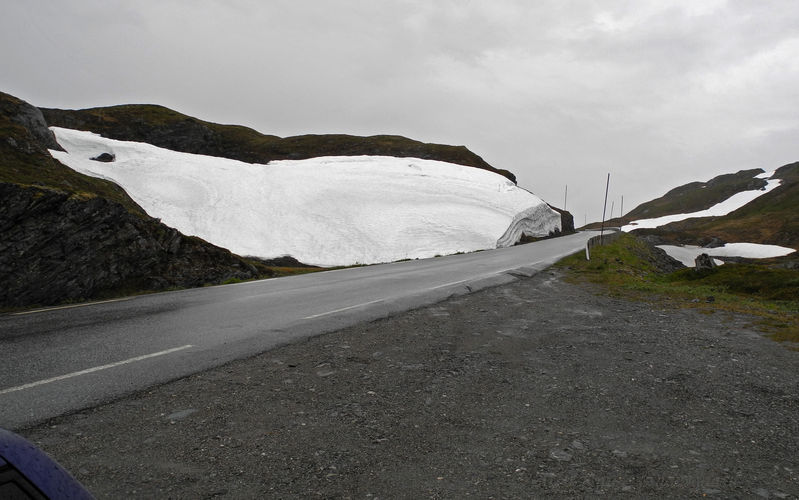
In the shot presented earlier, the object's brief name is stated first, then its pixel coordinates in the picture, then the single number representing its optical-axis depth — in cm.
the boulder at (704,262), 1775
